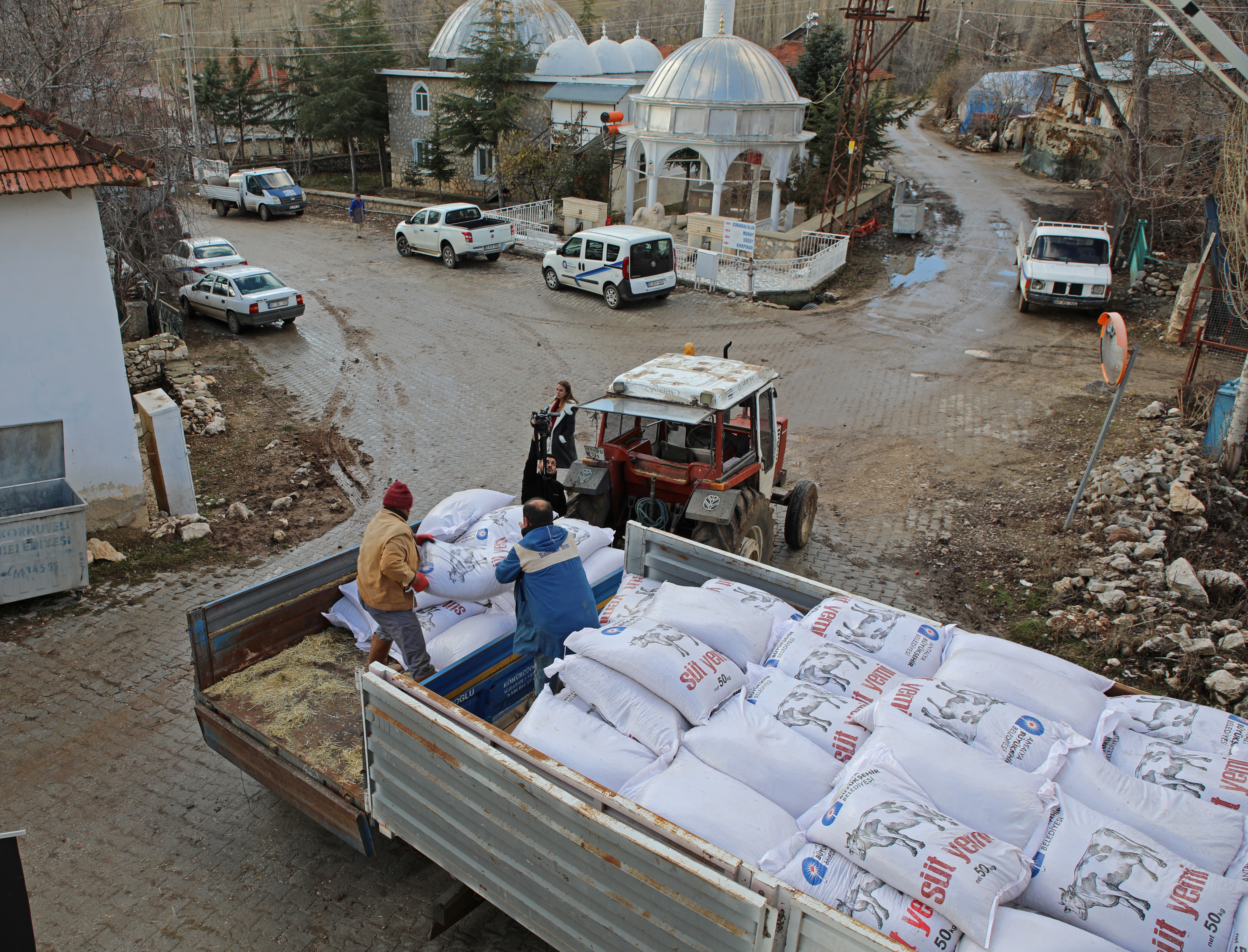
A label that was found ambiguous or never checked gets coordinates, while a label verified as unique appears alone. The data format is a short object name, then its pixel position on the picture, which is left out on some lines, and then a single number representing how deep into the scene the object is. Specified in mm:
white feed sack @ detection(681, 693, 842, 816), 3961
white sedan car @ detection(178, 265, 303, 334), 16469
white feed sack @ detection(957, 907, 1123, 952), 3039
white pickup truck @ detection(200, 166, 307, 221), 27250
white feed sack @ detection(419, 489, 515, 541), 6609
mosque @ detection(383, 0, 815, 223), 23359
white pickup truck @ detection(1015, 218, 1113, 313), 17609
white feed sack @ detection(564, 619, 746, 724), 4348
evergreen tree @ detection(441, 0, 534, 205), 28875
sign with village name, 20156
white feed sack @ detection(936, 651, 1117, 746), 4191
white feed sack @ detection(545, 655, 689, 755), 4227
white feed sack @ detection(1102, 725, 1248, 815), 3666
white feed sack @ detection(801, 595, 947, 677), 4773
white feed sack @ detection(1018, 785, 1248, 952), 3090
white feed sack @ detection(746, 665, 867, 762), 4203
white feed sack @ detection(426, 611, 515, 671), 5664
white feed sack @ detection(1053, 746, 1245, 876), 3445
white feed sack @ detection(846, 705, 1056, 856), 3533
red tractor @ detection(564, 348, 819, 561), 7480
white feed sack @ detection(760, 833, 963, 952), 3170
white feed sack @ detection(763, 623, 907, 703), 4520
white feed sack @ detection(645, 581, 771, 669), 4777
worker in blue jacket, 5008
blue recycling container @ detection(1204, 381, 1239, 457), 10258
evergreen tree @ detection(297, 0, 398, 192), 33125
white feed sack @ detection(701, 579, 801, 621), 5141
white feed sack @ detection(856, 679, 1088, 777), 3920
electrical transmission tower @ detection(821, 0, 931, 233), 21703
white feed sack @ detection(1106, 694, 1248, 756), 3961
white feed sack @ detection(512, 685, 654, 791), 4074
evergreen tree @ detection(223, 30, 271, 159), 36438
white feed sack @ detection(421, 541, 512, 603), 5691
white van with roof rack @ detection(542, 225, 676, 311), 18703
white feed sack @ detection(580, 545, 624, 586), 6352
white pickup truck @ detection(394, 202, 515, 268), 21781
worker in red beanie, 5164
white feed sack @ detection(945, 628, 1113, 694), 4508
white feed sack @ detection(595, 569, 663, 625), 5109
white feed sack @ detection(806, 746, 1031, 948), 3160
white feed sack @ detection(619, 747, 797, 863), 3625
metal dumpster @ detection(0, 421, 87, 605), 7445
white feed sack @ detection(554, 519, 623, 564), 6480
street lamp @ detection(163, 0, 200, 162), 28078
